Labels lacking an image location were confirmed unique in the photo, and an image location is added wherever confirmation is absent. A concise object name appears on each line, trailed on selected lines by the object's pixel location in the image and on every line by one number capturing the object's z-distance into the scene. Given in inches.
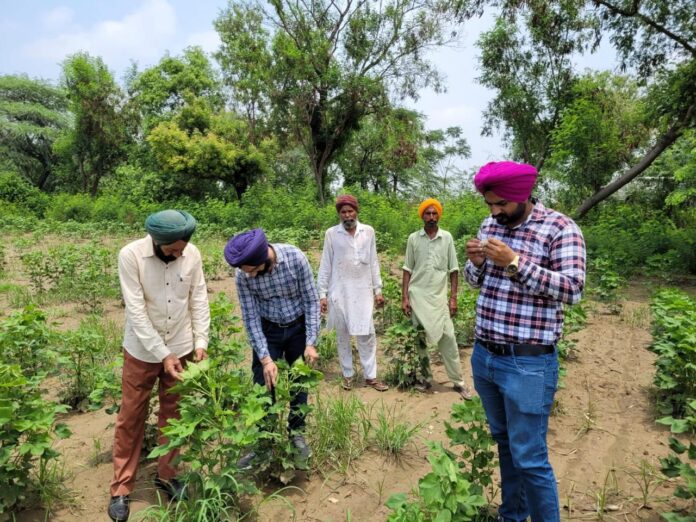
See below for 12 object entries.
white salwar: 169.3
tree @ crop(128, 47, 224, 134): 890.7
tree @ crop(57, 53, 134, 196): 843.4
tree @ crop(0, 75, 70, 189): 971.3
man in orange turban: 164.1
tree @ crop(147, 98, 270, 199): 745.0
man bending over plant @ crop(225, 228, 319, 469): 111.3
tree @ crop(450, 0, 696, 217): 364.2
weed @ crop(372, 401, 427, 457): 127.3
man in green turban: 102.3
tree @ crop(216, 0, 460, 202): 662.5
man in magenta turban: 73.8
